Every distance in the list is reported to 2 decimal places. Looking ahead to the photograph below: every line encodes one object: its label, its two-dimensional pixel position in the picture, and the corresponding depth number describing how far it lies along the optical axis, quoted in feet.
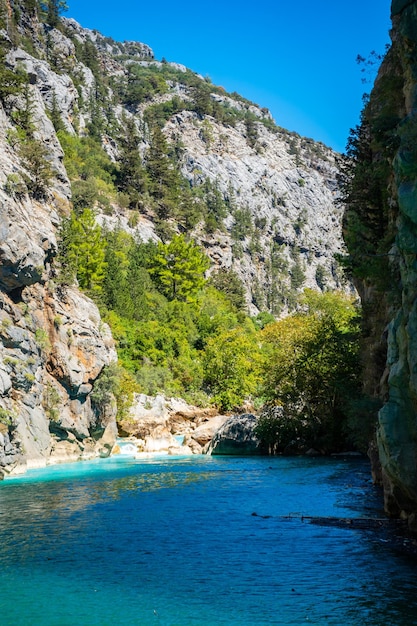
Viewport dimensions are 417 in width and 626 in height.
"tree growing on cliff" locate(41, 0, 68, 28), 394.40
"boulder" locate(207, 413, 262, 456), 149.59
